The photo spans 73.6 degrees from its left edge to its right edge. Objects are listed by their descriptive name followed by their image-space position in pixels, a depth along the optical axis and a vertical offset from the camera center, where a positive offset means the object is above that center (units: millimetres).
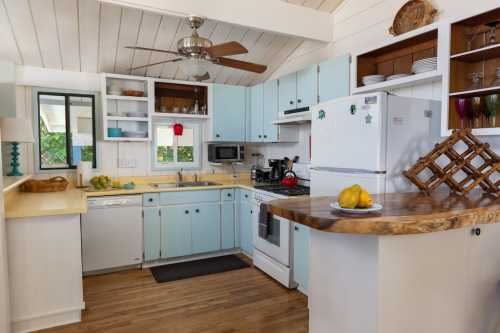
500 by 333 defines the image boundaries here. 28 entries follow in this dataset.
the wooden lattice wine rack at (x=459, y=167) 1802 -77
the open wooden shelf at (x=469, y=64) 2094 +578
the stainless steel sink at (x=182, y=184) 4193 -419
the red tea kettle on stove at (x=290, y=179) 3795 -309
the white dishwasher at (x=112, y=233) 3434 -858
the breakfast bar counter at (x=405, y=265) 1280 -502
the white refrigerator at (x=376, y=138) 2117 +96
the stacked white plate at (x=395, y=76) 2541 +586
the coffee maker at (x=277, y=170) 4168 -226
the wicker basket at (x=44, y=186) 3355 -349
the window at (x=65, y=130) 3740 +250
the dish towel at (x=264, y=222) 3409 -721
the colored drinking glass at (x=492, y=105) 1994 +287
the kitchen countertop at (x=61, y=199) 2381 -414
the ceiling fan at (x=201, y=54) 2451 +741
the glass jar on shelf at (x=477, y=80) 2135 +467
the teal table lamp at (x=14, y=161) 3326 -100
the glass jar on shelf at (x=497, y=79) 2010 +448
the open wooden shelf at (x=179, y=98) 4176 +696
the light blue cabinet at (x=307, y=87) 3220 +653
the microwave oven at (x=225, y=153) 4337 -15
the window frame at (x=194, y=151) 4293 +8
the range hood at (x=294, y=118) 3283 +356
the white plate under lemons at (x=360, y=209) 1318 -228
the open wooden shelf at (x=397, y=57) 2463 +779
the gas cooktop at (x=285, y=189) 3262 -386
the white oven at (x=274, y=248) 3152 -975
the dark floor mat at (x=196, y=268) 3473 -1286
